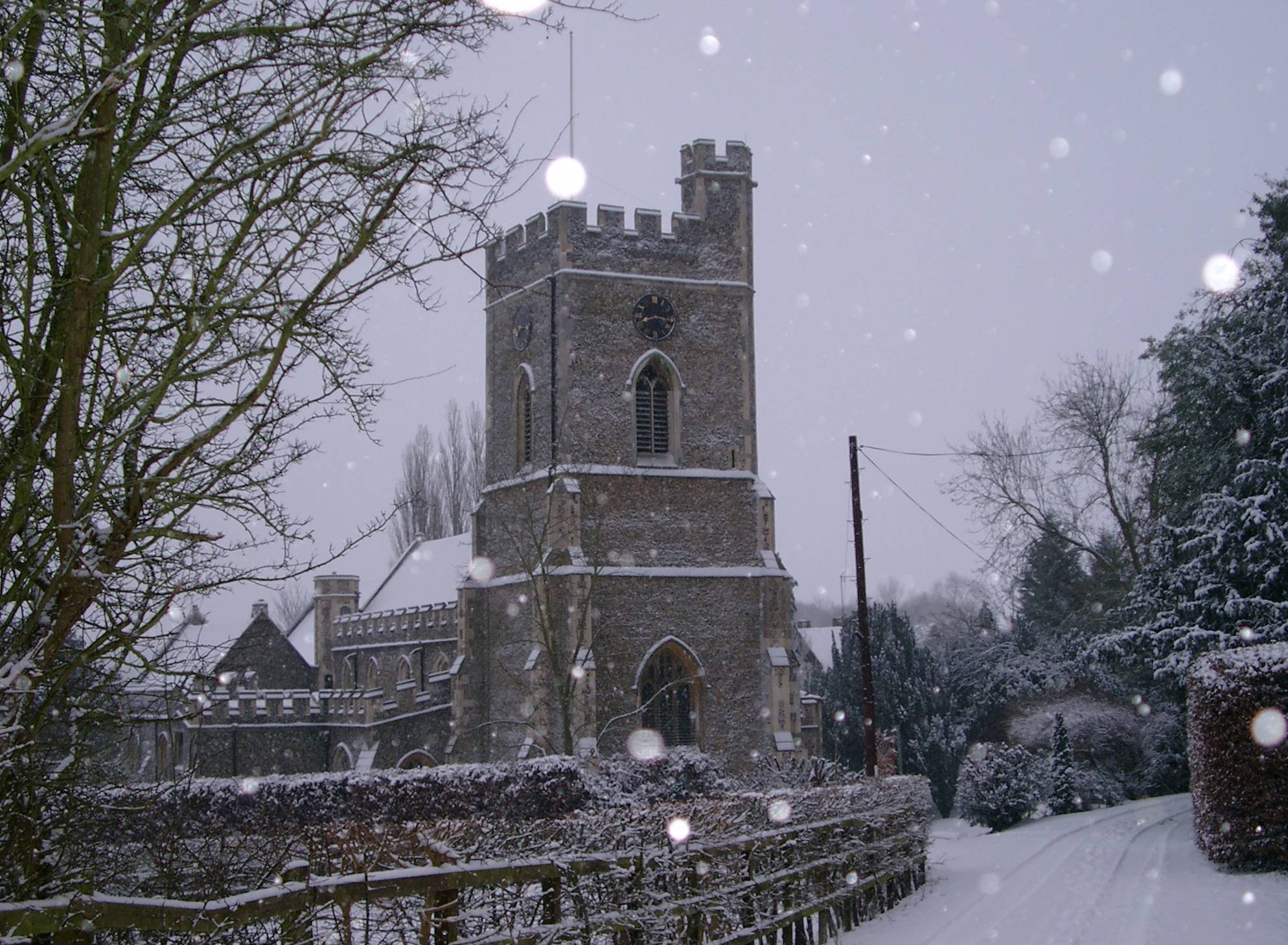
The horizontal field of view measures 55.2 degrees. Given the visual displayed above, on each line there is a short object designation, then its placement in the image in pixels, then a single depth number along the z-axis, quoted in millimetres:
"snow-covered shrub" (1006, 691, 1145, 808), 30109
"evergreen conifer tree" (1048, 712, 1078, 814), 25797
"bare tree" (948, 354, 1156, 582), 30750
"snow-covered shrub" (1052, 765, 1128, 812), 27359
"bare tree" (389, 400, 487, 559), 45688
